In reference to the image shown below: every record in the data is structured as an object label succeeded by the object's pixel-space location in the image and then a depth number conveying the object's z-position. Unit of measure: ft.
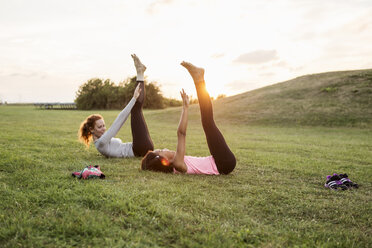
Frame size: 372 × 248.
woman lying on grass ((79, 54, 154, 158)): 22.85
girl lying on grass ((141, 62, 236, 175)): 17.19
